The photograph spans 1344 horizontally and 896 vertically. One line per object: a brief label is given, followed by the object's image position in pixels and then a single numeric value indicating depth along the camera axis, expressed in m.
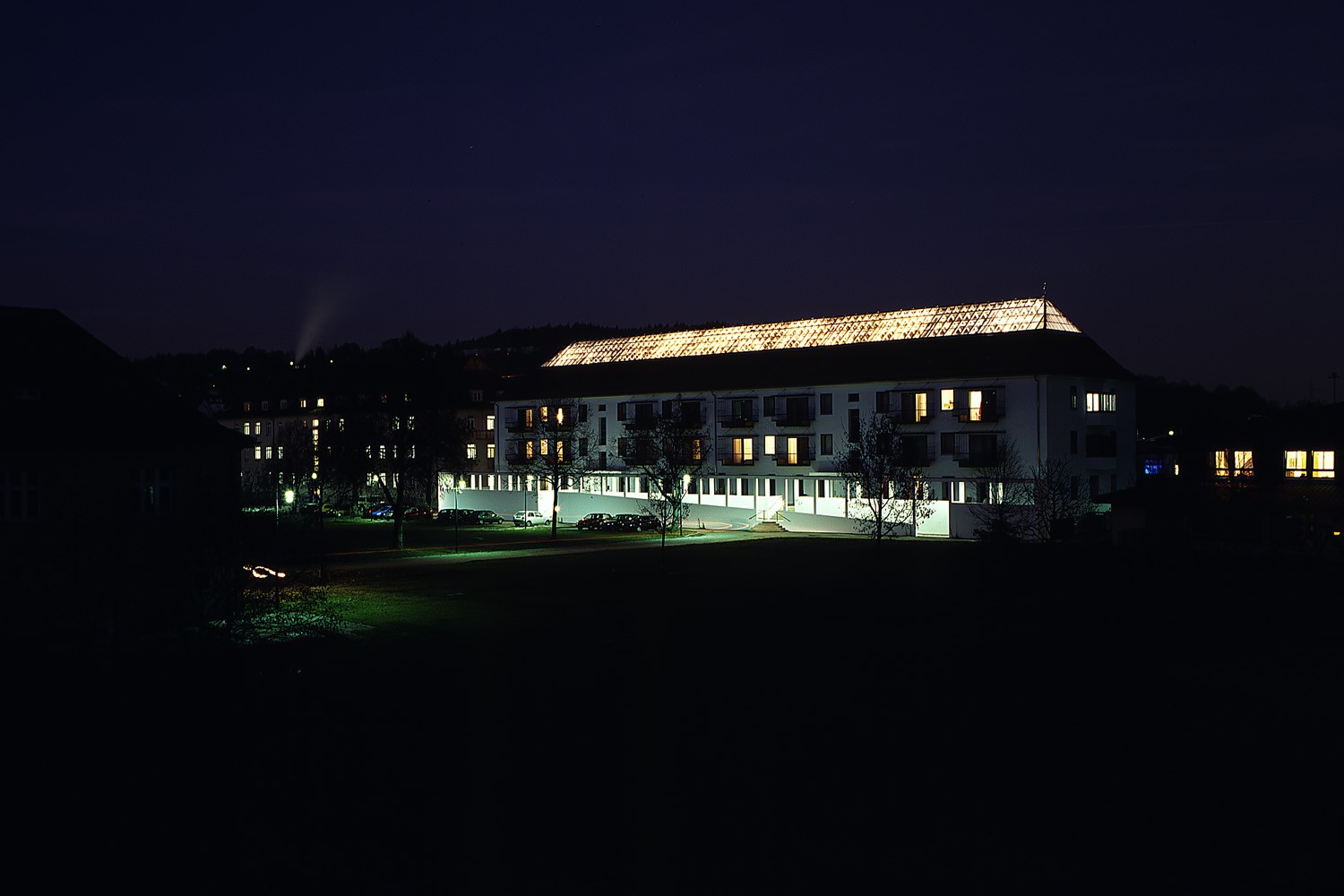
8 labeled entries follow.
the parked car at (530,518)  83.37
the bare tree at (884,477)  57.19
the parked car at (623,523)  74.75
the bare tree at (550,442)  83.56
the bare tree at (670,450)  72.06
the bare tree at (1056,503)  58.47
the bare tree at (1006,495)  59.12
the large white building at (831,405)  67.62
